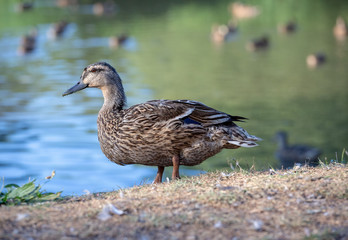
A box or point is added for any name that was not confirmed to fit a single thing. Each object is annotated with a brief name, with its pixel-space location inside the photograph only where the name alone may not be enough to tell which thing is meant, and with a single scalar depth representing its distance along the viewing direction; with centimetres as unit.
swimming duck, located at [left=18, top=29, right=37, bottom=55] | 2893
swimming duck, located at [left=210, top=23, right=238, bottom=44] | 3236
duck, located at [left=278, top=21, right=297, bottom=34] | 3325
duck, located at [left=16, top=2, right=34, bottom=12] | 4102
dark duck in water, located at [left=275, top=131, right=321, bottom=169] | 1465
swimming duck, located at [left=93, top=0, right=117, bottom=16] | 4465
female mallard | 653
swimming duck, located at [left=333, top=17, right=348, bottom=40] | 3180
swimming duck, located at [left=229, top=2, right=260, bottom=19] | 4112
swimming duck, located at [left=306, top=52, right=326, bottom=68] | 2569
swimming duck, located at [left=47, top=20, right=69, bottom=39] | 3369
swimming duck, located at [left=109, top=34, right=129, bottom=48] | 3092
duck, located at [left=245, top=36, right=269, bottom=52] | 2872
